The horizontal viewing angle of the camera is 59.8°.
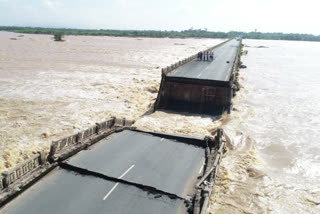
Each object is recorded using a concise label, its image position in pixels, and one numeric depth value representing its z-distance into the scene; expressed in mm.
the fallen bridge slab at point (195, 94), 27109
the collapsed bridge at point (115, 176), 10023
